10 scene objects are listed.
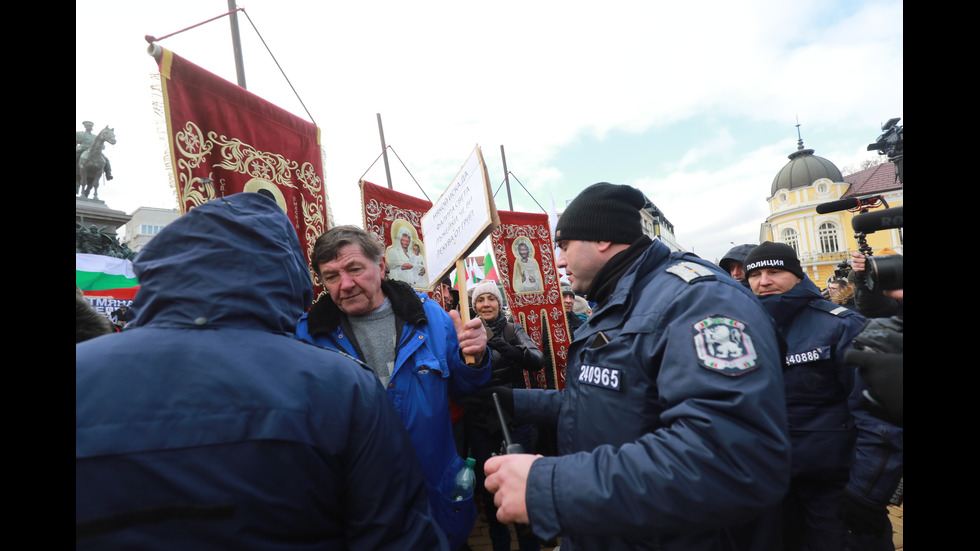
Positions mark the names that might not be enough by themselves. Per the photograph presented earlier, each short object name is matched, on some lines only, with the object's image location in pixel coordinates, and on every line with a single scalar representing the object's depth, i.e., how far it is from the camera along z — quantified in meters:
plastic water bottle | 2.05
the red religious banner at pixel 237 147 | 2.24
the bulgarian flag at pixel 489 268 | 9.40
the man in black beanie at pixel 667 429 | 1.00
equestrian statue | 14.89
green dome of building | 47.84
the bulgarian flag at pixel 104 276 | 8.88
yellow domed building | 41.66
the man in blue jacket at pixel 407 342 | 2.08
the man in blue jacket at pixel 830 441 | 2.11
